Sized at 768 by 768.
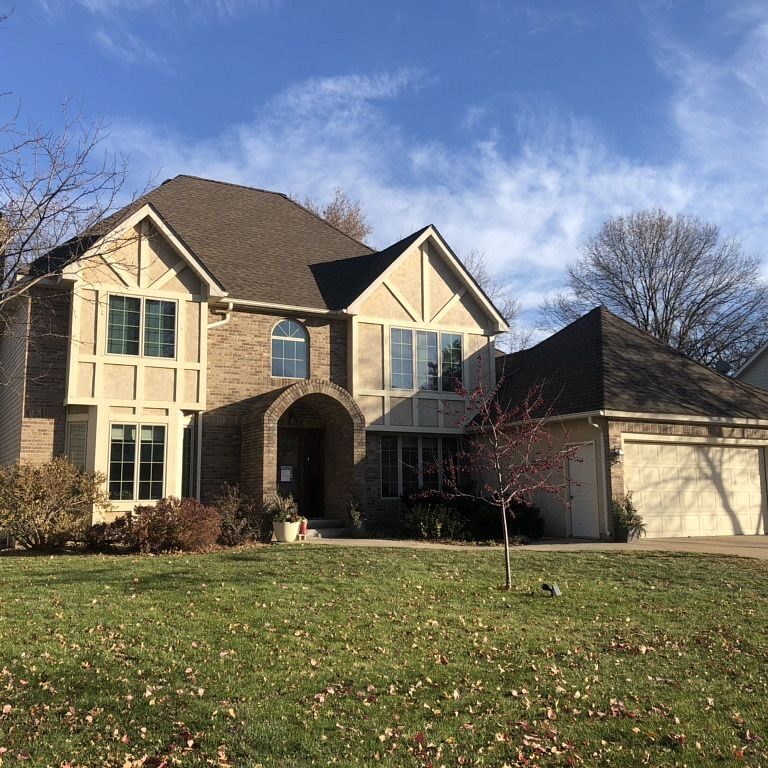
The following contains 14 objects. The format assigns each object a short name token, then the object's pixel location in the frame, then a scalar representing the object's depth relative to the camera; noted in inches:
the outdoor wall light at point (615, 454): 672.4
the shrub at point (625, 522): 650.2
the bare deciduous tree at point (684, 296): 1414.9
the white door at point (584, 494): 689.0
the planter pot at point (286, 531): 618.2
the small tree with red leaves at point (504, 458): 719.7
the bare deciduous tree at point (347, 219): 1533.0
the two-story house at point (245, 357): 626.5
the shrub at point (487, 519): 689.0
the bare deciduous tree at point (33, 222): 404.8
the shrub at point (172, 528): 532.4
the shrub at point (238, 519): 597.0
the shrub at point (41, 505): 535.3
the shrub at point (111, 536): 536.1
